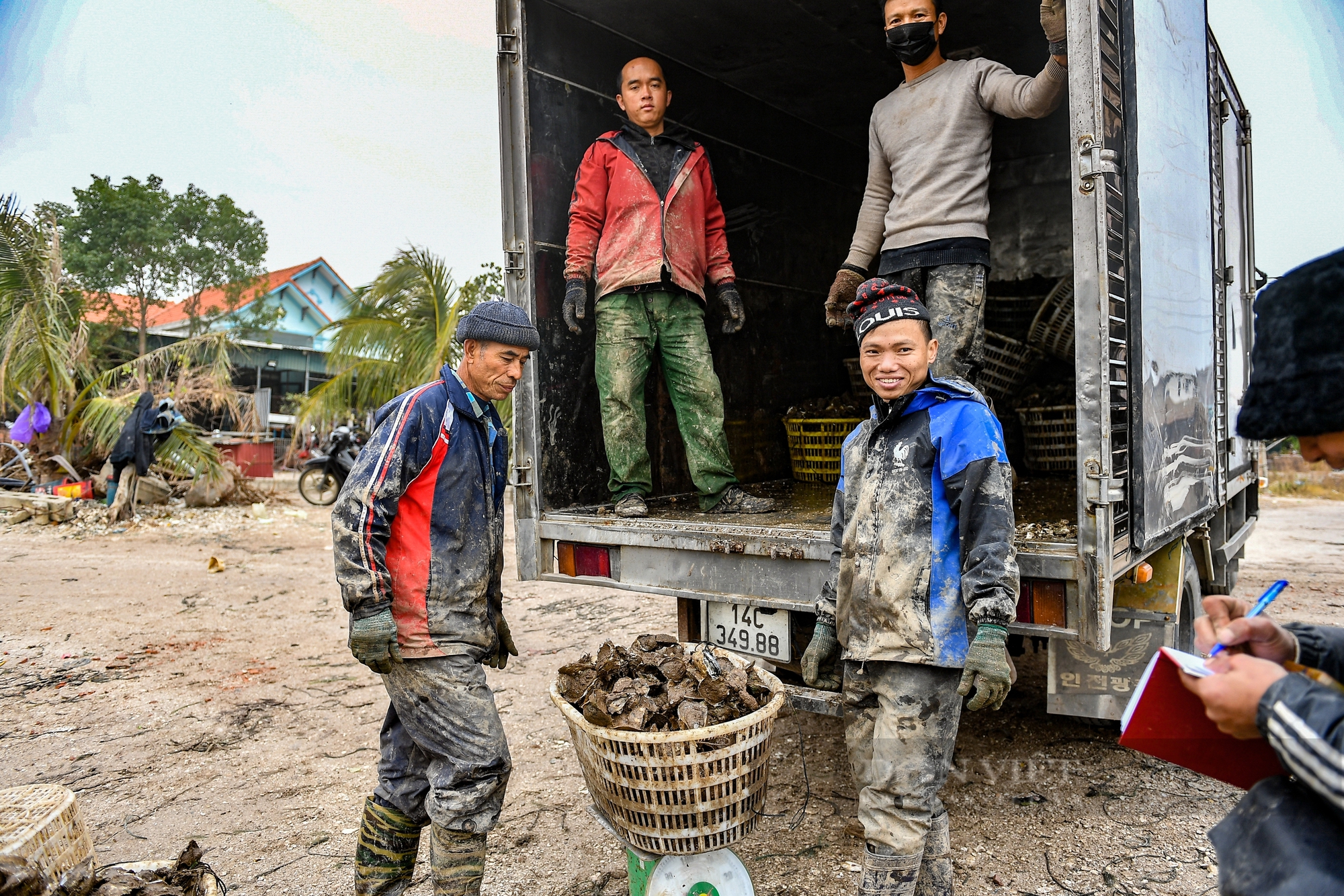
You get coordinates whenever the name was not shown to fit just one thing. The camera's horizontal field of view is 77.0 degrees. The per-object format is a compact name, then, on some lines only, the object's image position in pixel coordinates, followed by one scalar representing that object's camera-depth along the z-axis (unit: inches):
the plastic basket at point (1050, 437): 193.9
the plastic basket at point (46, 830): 90.0
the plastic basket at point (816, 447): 189.9
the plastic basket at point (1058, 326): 207.0
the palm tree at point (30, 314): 453.1
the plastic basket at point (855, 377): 219.0
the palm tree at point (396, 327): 459.5
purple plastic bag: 478.0
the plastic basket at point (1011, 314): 234.1
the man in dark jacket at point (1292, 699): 42.5
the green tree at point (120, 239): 843.4
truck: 97.6
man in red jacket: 149.7
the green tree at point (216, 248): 908.0
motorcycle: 543.2
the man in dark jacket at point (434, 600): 91.2
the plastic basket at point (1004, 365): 207.8
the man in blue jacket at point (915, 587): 84.7
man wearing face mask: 126.0
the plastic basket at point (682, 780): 83.4
